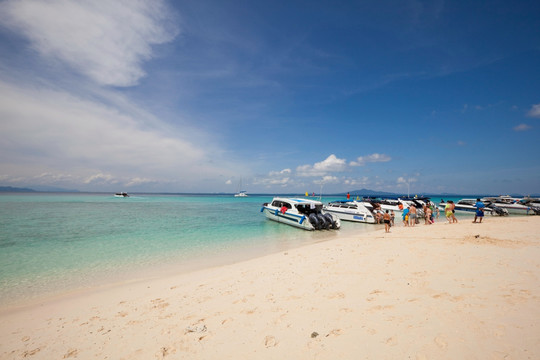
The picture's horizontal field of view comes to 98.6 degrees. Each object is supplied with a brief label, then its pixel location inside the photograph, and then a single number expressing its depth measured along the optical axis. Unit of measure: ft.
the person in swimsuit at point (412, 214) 69.39
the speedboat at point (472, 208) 98.68
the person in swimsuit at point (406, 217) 69.00
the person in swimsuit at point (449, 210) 65.72
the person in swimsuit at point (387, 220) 56.43
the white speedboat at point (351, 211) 81.61
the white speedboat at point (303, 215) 66.74
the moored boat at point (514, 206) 106.55
